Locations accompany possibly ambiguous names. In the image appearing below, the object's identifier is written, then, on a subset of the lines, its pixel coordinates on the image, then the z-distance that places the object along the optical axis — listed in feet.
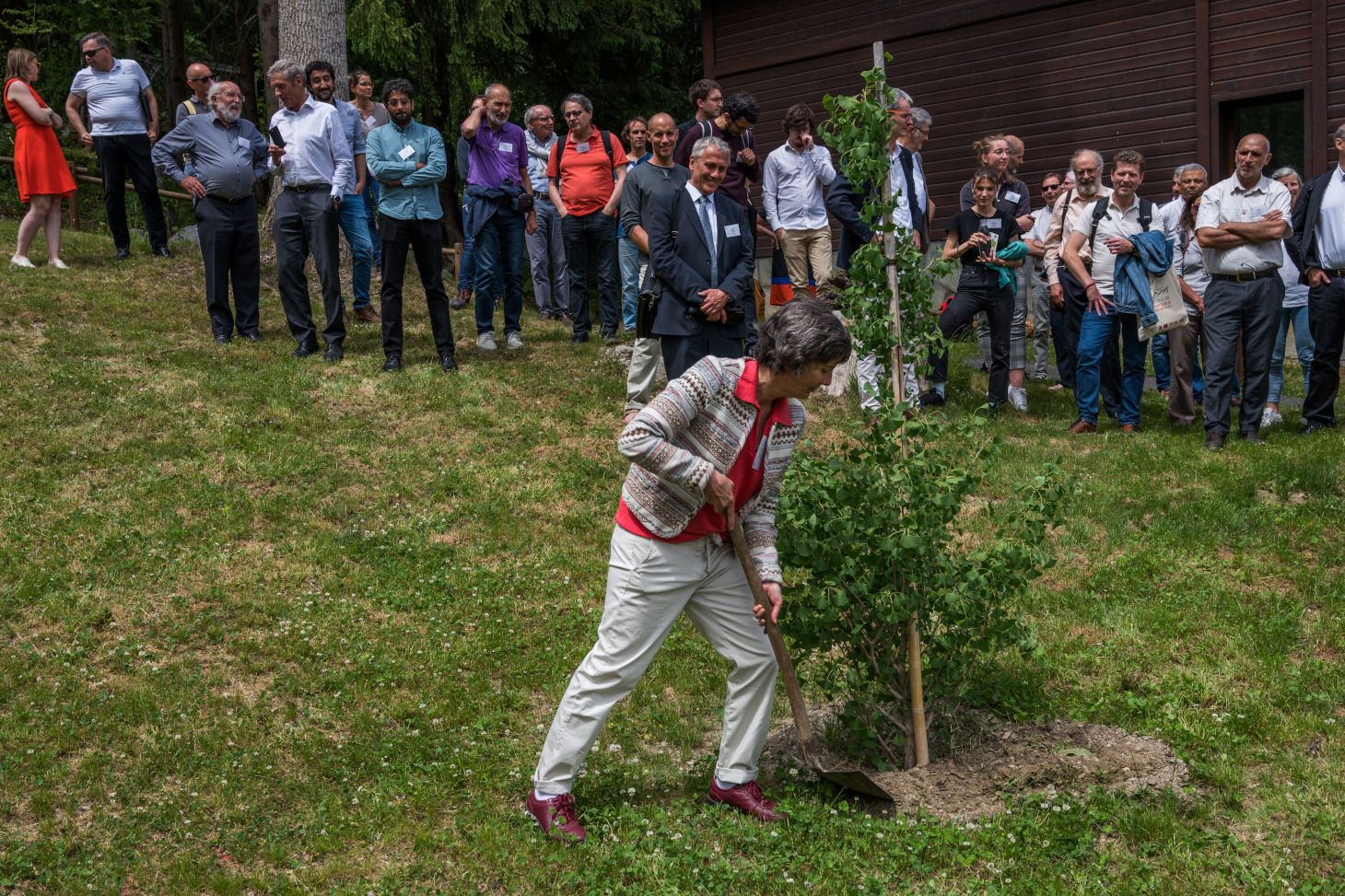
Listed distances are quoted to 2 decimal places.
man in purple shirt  32.45
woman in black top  29.76
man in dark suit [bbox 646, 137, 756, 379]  22.21
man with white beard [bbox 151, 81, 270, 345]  30.48
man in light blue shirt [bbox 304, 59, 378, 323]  32.63
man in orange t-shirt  33.68
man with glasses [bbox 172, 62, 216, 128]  36.70
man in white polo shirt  37.76
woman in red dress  35.06
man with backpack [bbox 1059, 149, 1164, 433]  28.22
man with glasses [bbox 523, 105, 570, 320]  37.35
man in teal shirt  29.50
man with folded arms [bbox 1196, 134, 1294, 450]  25.53
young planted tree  13.65
